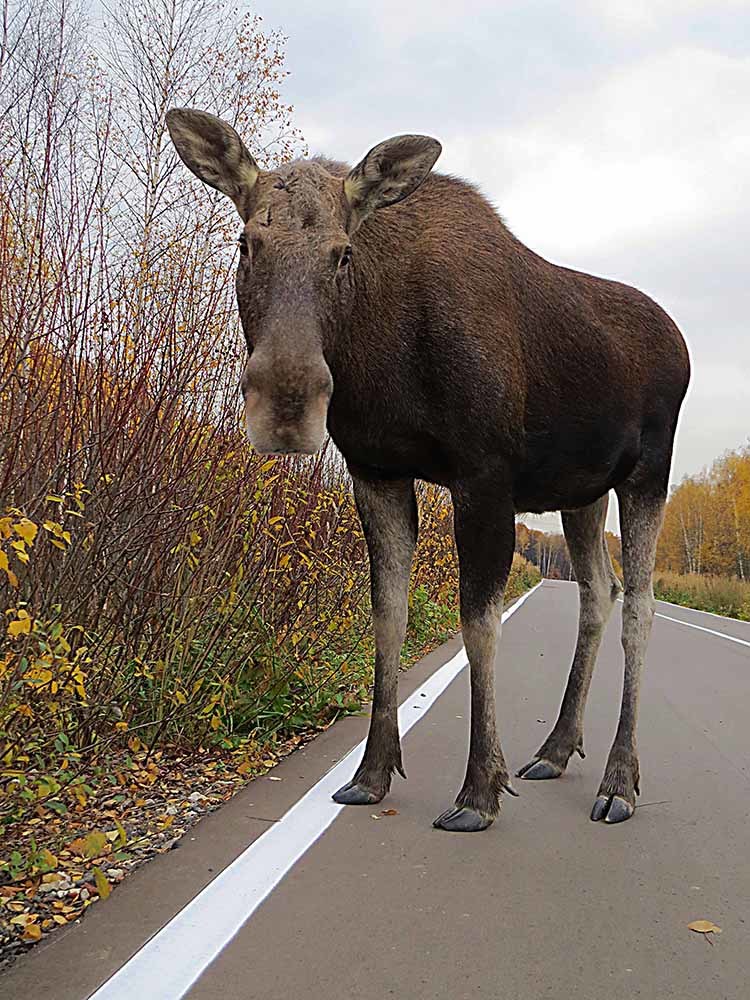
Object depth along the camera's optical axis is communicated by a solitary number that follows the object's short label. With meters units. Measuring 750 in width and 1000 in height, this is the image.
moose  3.83
